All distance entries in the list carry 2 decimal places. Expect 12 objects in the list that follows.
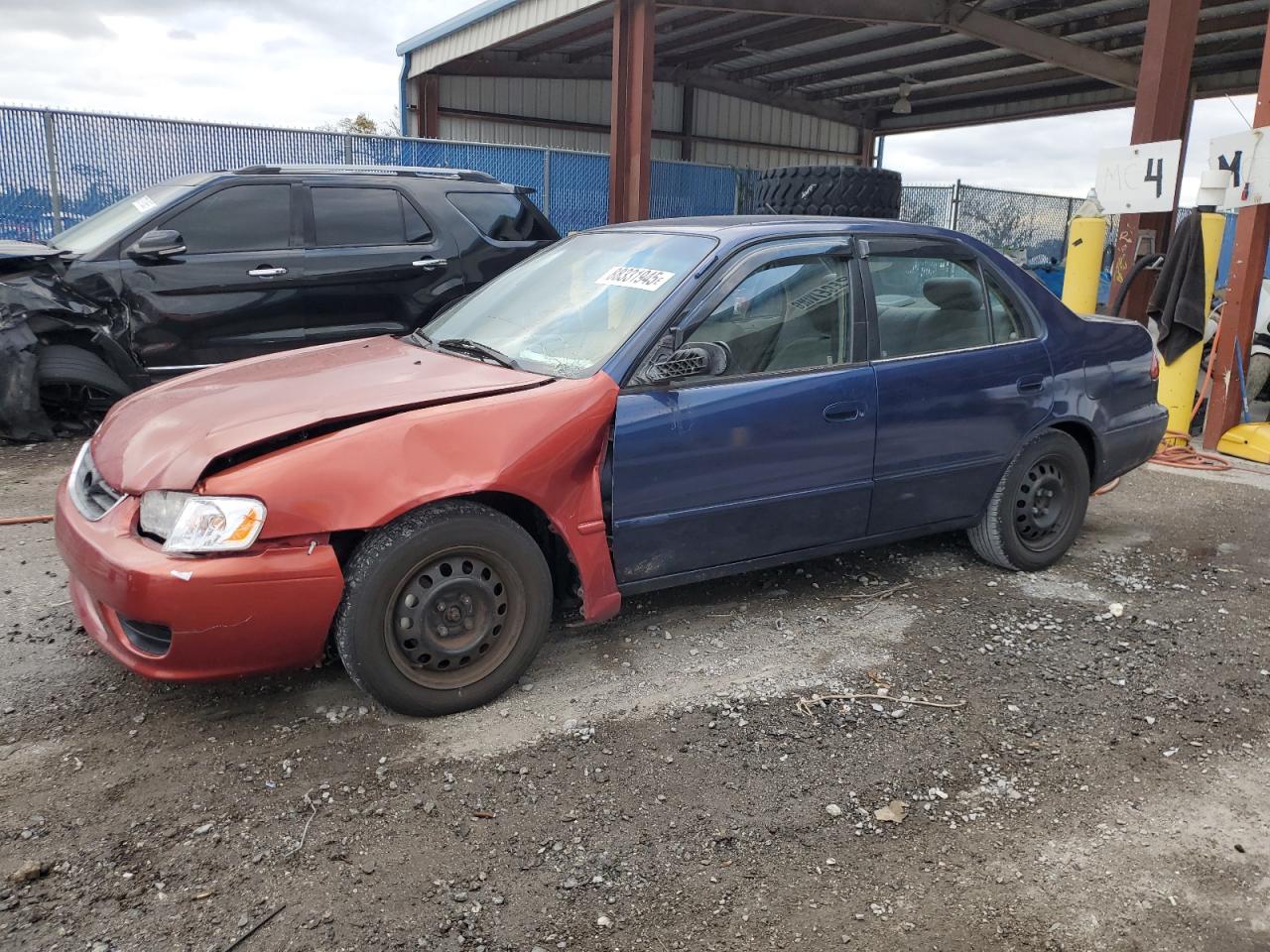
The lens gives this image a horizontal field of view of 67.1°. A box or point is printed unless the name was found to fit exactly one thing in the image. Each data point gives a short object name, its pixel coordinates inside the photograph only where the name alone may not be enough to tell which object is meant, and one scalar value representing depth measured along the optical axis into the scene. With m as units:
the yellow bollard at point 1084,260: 8.25
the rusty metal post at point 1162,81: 8.16
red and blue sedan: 2.76
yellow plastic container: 7.35
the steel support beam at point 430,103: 16.52
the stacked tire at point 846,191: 6.18
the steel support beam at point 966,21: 11.51
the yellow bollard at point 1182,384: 7.67
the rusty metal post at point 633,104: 11.13
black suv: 6.27
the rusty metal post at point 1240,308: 7.16
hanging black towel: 7.34
